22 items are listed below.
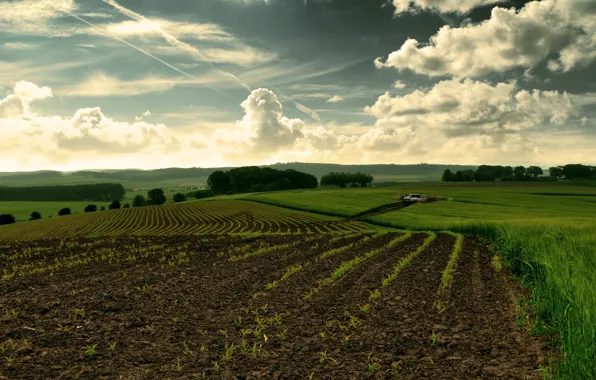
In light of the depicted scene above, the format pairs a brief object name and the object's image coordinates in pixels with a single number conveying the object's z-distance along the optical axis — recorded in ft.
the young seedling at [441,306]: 49.13
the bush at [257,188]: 618.44
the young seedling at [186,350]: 37.95
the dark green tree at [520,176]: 622.95
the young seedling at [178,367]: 34.32
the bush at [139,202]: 500.82
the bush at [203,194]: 562.25
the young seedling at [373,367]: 33.10
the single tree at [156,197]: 515.09
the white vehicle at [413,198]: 324.60
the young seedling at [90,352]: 37.42
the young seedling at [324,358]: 35.15
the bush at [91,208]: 438.03
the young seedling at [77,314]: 48.49
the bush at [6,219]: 375.86
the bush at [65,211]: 431.10
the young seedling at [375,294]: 55.52
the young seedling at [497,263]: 76.88
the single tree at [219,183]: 637.30
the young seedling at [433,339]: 38.58
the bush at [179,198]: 514.48
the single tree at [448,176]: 641.04
